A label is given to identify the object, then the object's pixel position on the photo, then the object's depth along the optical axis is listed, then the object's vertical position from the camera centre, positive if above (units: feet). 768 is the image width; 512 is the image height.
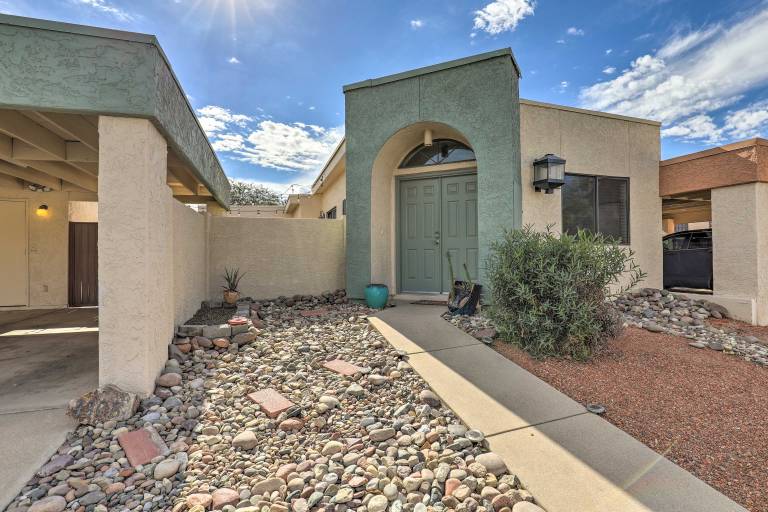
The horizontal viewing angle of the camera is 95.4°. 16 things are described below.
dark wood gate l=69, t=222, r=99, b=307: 24.70 -0.24
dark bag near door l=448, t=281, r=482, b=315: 16.72 -2.05
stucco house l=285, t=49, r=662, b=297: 18.21 +5.15
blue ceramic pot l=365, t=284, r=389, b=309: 19.43 -2.10
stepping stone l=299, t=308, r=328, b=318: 18.44 -2.95
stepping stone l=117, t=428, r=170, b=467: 7.15 -3.98
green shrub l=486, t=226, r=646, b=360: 11.81 -1.31
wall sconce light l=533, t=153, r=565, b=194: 18.84 +4.66
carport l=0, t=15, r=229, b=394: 8.34 +3.60
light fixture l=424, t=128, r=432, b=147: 20.11 +7.04
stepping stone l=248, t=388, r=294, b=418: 8.82 -3.80
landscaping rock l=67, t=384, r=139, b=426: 8.27 -3.55
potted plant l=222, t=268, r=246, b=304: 19.87 -1.48
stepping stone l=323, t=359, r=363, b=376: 10.84 -3.49
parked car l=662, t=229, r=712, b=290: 22.56 -0.22
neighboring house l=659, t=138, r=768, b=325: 19.83 +2.47
